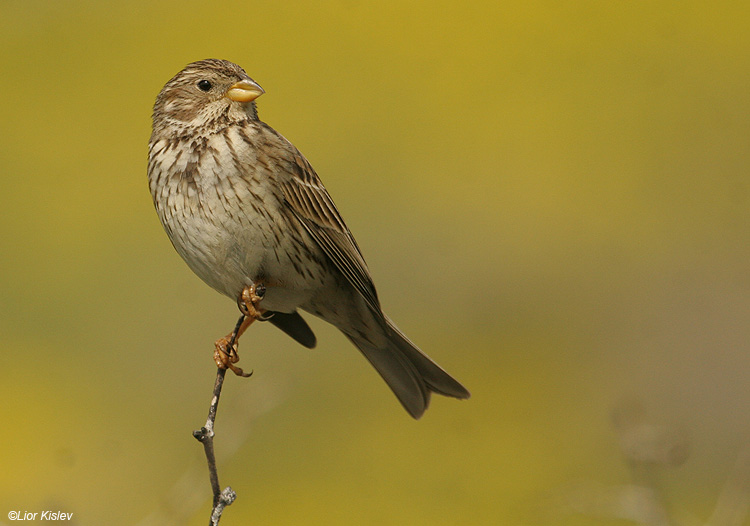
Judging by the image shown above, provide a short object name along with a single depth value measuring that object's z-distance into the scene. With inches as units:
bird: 310.7
